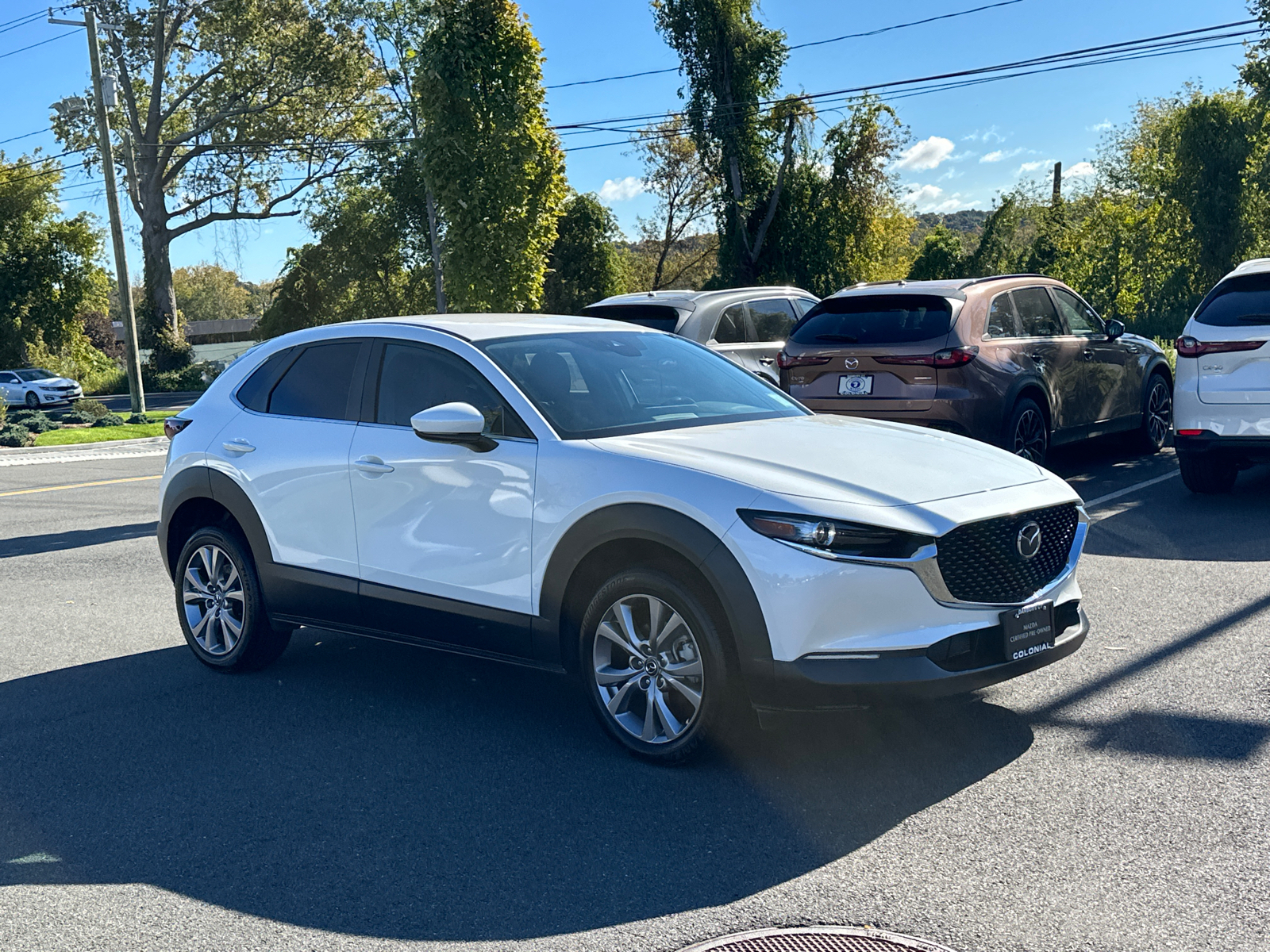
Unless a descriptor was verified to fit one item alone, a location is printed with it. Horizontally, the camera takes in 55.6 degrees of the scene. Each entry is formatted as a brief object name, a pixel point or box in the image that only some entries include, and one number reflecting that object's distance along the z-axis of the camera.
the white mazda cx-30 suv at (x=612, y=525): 4.04
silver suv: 11.47
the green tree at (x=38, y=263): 51.06
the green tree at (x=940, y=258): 53.91
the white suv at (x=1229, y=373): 8.77
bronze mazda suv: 9.41
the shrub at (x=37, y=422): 24.92
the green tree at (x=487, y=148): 16.55
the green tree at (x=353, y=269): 55.88
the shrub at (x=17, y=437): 22.55
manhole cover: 3.12
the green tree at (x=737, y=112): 32.50
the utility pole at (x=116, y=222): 29.53
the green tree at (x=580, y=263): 48.59
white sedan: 39.78
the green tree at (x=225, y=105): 47.69
